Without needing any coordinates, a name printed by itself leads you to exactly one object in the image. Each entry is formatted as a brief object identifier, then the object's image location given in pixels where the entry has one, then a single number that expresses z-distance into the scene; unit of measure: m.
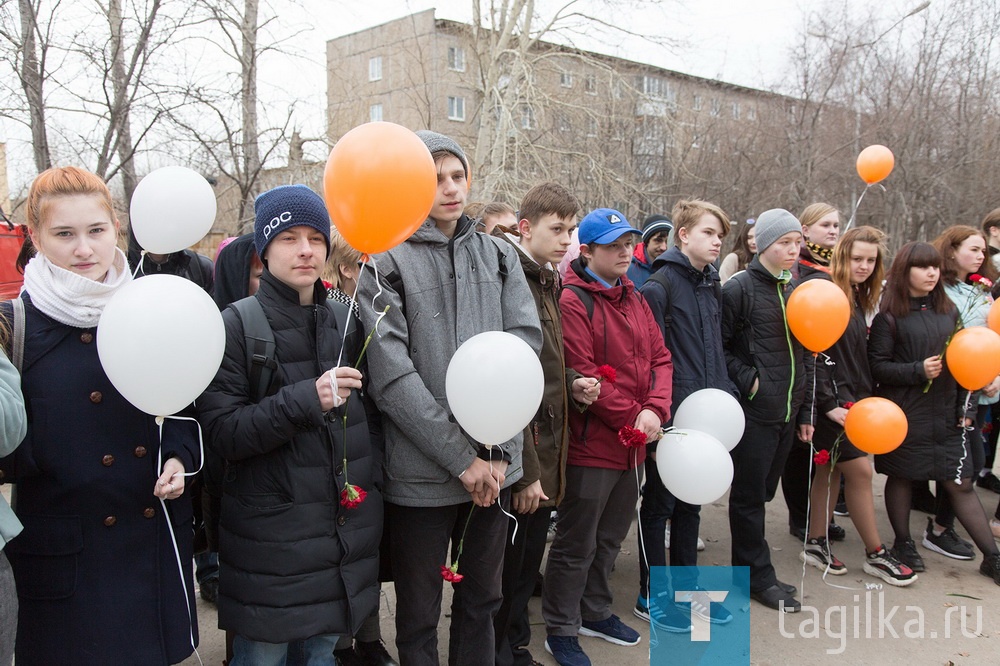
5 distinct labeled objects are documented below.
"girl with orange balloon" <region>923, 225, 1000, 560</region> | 4.58
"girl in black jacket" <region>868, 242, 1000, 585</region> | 4.25
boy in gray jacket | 2.42
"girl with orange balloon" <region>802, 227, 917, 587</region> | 4.15
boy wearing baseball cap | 3.17
